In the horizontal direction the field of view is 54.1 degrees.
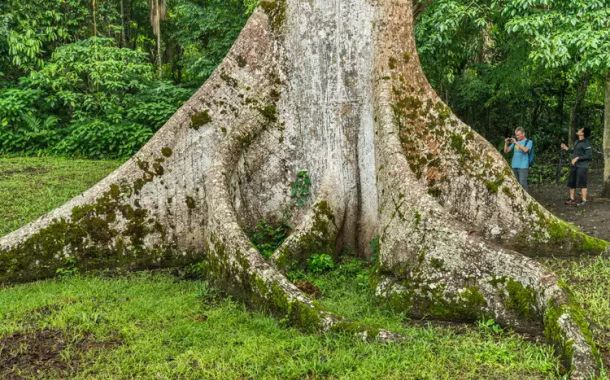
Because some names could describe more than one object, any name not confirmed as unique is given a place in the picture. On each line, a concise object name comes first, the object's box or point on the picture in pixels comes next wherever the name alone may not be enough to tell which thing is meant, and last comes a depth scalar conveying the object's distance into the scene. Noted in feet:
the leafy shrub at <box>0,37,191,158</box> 54.29
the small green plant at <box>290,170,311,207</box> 25.40
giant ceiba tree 23.91
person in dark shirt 40.93
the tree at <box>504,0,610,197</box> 27.91
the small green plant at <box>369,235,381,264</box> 23.09
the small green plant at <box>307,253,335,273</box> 22.68
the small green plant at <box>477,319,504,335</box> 17.16
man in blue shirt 40.88
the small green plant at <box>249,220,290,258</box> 24.86
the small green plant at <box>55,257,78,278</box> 23.82
